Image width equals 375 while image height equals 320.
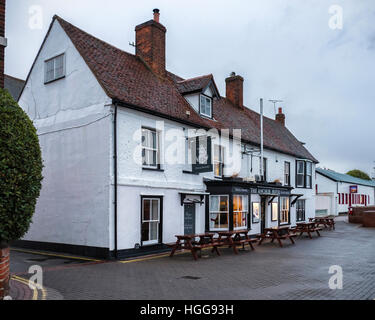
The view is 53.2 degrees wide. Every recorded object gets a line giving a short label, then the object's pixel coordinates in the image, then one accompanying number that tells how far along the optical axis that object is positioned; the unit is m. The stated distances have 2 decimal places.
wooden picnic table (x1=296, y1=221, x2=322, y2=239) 22.64
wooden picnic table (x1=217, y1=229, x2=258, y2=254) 15.71
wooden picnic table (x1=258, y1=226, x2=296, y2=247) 18.95
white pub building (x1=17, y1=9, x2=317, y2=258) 14.36
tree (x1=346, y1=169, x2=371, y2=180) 92.19
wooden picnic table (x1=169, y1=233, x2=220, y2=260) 13.88
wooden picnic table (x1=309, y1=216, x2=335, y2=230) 28.44
